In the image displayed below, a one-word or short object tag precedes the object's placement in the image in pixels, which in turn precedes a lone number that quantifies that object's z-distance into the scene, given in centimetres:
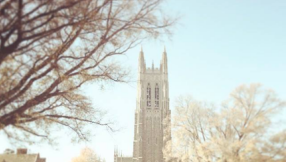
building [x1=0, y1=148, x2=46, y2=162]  3441
